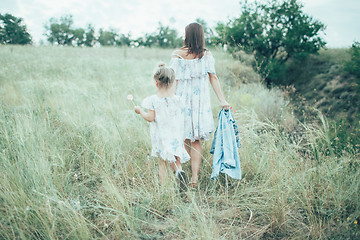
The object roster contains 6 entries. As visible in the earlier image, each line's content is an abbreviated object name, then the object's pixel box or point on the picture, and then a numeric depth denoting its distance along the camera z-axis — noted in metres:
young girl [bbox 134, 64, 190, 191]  2.18
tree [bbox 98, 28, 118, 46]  47.39
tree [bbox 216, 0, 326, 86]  9.68
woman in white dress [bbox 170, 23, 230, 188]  2.38
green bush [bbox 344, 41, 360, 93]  7.74
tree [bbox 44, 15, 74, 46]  45.16
